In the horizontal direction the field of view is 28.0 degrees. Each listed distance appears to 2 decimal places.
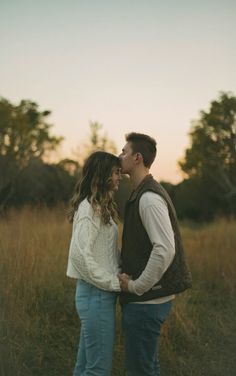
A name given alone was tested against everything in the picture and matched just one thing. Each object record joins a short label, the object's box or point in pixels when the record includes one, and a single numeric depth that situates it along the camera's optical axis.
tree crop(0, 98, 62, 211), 18.58
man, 2.54
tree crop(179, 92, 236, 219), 25.14
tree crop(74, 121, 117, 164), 21.95
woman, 2.60
